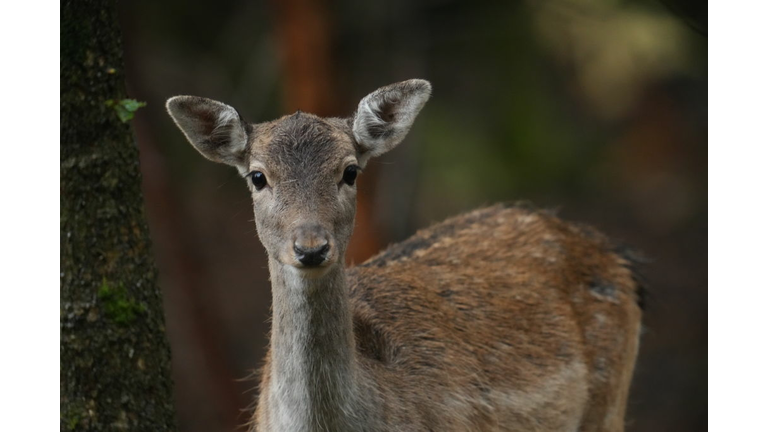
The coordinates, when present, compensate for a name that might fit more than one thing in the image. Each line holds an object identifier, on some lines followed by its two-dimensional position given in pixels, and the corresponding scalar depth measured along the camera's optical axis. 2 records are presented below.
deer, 9.03
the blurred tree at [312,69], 20.17
